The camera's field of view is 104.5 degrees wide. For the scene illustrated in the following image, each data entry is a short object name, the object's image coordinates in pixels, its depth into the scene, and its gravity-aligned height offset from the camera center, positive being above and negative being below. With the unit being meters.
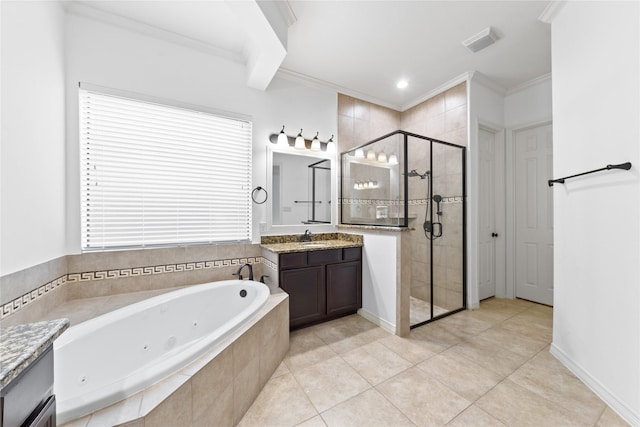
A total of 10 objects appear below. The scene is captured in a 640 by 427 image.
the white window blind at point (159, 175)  2.02 +0.36
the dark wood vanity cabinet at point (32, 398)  0.50 -0.41
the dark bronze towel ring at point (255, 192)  2.66 +0.22
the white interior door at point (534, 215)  3.02 -0.03
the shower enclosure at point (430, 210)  2.80 +0.04
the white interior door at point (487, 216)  3.21 -0.05
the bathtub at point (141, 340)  0.99 -0.76
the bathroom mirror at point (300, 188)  2.80 +0.31
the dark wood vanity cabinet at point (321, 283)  2.37 -0.71
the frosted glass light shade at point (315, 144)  2.98 +0.84
